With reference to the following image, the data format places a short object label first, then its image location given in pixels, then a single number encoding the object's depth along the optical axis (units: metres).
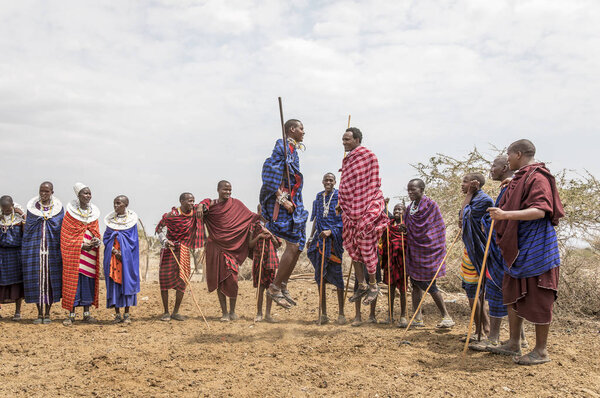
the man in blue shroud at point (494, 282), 5.38
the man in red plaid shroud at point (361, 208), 6.06
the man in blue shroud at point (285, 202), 6.41
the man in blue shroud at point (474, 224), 5.73
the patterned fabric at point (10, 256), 7.84
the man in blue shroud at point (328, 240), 7.45
